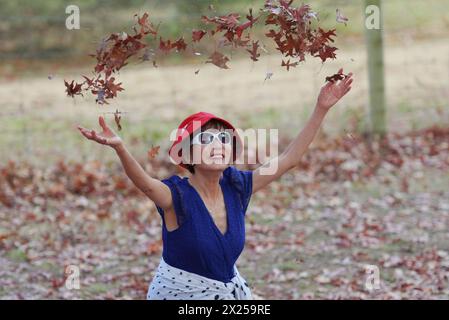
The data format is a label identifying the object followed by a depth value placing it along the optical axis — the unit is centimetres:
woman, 600
